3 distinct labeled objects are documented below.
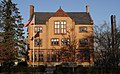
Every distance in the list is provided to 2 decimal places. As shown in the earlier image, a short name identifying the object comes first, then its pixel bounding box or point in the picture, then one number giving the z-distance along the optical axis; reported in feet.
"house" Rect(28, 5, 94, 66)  230.89
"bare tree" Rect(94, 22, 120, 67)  151.50
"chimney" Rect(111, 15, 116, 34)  171.49
